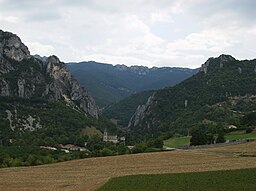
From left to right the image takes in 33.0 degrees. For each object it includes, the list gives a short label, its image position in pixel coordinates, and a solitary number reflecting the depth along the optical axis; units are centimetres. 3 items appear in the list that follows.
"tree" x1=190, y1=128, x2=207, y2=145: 12877
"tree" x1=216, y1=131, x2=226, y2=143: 12442
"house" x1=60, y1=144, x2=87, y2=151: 17712
